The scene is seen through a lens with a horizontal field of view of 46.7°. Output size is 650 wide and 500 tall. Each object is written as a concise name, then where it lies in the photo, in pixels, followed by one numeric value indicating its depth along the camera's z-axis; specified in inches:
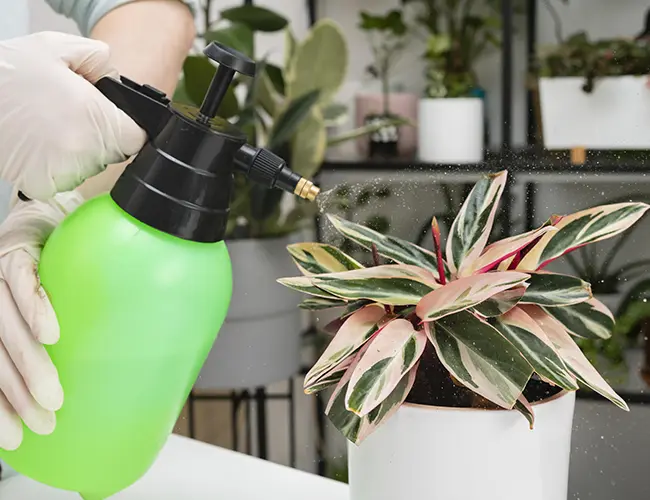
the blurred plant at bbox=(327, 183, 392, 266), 18.9
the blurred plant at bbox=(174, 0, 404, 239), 44.6
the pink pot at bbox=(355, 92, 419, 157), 61.0
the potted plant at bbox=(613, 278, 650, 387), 24.0
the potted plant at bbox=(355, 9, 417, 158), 59.9
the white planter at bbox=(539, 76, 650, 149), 42.1
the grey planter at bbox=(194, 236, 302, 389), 42.1
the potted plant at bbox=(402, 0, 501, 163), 55.6
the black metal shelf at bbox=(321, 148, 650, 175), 22.7
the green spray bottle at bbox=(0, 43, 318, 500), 13.9
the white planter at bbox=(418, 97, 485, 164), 55.4
